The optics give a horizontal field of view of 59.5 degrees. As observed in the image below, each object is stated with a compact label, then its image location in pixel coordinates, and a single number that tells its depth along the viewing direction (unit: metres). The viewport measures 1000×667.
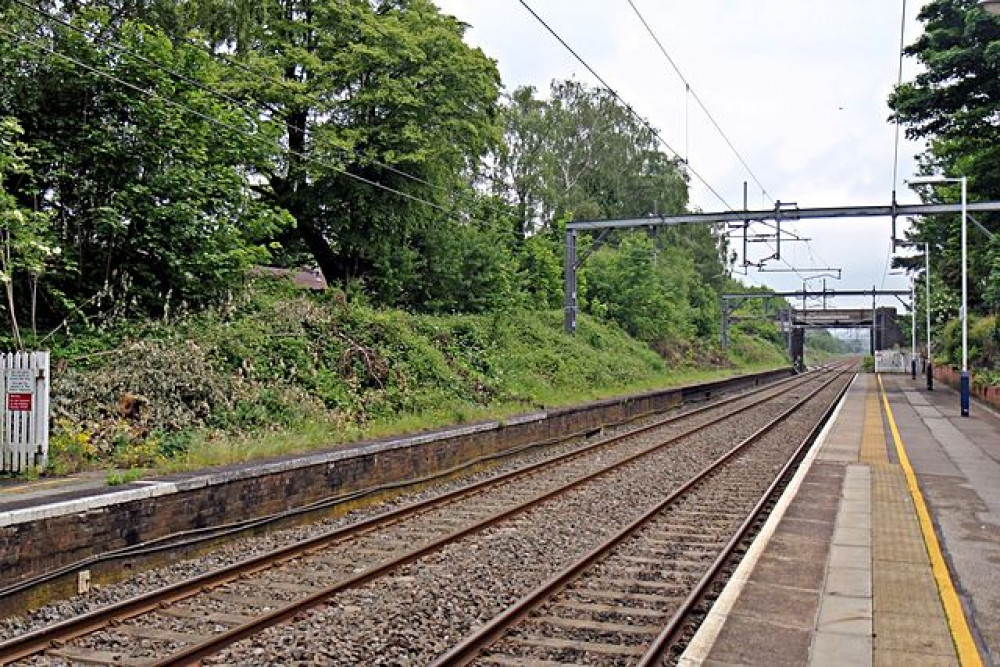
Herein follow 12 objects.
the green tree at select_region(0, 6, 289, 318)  14.39
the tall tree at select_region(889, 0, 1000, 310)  28.92
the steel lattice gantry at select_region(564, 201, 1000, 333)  26.47
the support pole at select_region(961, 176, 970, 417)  26.52
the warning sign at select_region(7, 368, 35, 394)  10.16
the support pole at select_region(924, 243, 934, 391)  45.39
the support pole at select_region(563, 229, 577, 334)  31.70
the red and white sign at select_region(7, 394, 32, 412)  10.19
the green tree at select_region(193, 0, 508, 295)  22.91
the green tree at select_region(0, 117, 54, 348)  11.23
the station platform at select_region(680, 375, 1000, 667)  5.86
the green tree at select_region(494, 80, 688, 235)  46.59
